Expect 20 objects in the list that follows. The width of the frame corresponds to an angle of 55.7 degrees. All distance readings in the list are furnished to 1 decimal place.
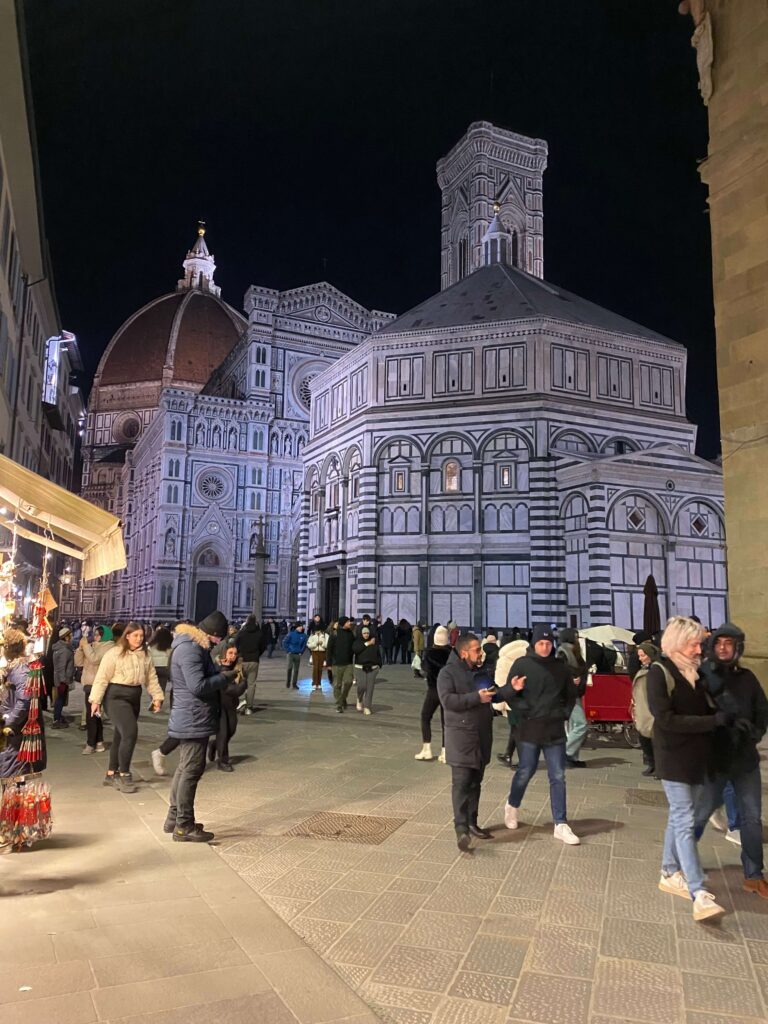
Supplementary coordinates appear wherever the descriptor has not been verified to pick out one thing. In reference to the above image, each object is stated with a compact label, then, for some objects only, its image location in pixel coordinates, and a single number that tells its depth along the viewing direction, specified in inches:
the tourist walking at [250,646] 513.3
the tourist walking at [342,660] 543.5
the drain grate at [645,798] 294.8
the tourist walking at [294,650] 713.6
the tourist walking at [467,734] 235.6
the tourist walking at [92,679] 398.3
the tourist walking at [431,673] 364.5
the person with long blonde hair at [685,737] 181.3
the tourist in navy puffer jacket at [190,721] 241.6
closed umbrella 707.4
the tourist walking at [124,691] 315.9
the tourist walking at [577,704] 361.7
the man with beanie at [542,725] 246.2
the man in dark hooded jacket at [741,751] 195.8
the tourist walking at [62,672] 495.2
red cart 442.0
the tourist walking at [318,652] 725.9
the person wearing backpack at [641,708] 206.1
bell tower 2149.4
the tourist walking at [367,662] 536.7
